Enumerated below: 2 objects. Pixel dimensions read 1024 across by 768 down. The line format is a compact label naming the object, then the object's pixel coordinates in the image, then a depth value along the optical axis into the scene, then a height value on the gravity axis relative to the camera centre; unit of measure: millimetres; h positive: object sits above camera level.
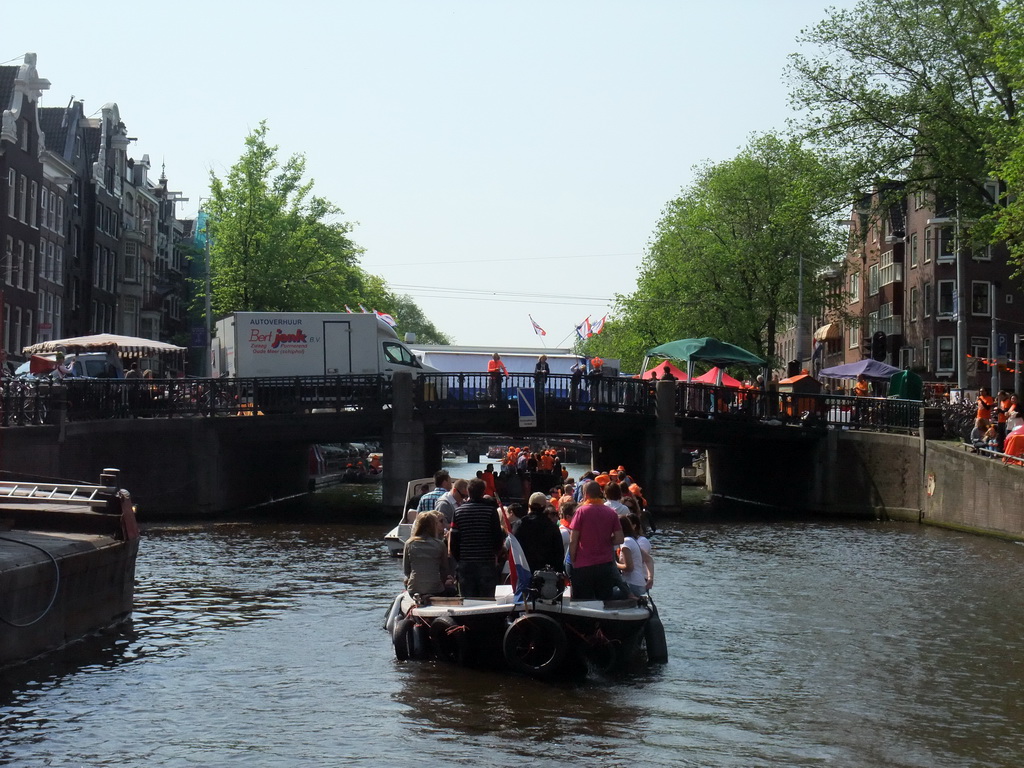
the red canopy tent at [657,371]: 47688 +2780
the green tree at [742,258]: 67688 +9045
